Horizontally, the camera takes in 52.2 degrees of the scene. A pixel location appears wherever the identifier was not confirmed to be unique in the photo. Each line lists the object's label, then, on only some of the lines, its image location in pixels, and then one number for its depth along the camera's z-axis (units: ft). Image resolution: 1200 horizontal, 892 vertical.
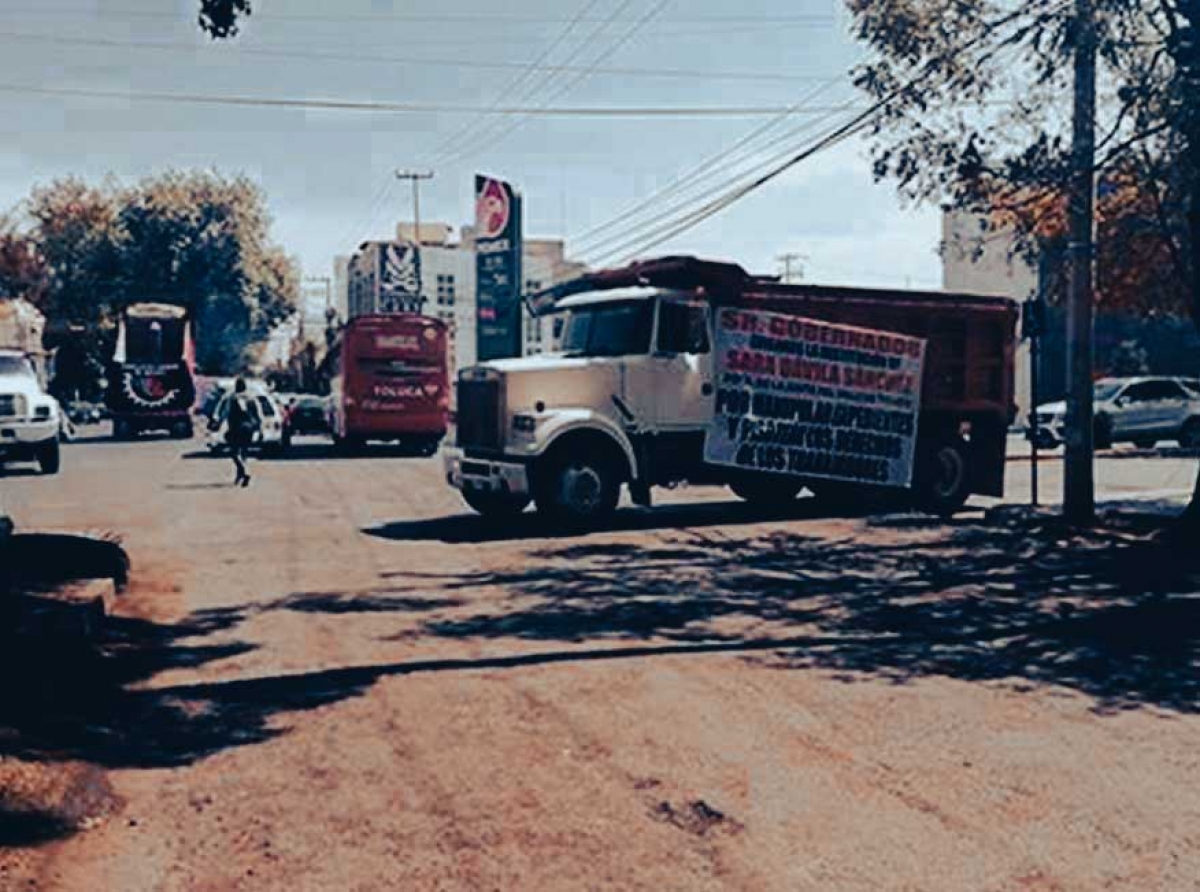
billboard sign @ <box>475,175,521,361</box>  210.38
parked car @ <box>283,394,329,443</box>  135.85
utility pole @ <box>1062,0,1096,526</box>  49.24
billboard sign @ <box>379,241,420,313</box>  284.00
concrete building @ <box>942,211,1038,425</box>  180.45
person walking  71.46
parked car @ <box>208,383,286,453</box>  105.60
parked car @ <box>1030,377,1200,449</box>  106.63
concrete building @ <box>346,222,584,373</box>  293.64
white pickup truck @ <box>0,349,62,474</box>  79.36
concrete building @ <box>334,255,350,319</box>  393.43
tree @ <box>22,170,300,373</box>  212.02
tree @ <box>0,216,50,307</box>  209.97
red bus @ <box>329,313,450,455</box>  99.96
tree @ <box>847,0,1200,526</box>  44.75
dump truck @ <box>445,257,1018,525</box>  52.11
